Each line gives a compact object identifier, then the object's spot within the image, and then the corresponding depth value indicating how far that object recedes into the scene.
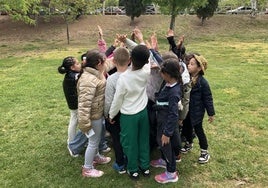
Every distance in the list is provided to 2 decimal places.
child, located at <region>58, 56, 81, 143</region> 2.56
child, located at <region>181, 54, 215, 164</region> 2.45
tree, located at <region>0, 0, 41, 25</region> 9.56
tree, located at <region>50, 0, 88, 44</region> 12.08
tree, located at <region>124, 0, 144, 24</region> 14.56
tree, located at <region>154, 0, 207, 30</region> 11.63
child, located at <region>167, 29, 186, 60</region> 2.72
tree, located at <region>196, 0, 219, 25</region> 14.32
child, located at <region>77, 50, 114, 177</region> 2.23
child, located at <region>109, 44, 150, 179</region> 2.20
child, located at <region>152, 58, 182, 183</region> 2.16
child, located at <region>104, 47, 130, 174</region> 2.25
